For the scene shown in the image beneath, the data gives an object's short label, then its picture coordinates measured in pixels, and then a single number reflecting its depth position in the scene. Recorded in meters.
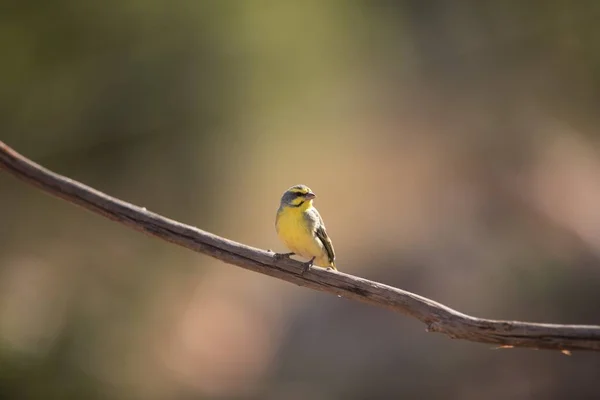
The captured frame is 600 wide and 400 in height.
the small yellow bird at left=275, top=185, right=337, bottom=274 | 8.05
